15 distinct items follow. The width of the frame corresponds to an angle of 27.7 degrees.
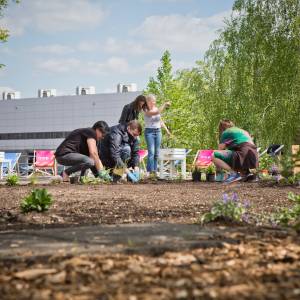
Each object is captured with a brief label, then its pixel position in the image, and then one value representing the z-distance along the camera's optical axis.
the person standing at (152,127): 14.10
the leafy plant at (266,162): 16.92
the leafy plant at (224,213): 4.59
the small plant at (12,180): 12.69
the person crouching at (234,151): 12.32
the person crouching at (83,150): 11.64
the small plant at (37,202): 5.72
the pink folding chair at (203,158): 21.91
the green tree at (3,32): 19.03
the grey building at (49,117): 90.00
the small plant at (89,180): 11.87
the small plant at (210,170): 16.12
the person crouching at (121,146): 11.99
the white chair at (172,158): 17.84
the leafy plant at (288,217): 4.72
